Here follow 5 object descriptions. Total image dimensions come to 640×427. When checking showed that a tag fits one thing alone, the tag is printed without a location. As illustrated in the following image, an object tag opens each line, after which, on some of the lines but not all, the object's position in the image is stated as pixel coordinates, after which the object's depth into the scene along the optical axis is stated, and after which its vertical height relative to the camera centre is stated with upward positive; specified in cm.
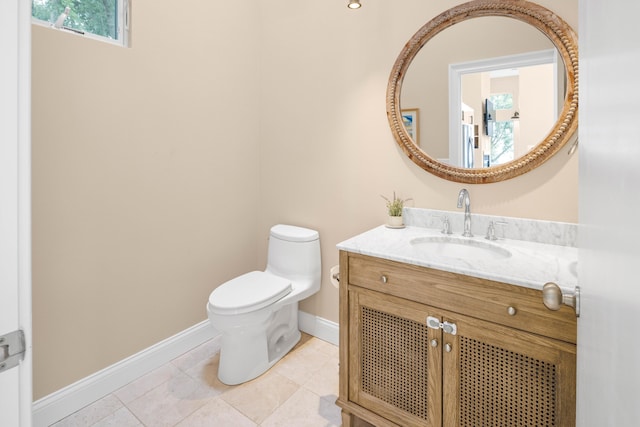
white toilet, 182 -52
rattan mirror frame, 149 +64
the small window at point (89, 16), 163 +100
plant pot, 191 -5
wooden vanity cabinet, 111 -53
